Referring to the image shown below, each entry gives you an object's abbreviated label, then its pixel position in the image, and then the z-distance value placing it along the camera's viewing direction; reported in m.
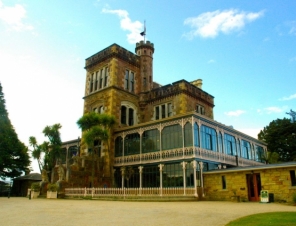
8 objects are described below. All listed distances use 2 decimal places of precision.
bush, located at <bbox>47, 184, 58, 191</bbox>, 21.52
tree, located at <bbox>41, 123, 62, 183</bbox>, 25.80
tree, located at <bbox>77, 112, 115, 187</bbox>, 22.72
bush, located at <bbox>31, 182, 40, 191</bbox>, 23.22
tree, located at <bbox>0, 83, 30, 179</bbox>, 31.17
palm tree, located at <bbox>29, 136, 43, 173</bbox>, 26.05
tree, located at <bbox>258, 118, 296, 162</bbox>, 39.69
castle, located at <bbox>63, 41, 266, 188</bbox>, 21.22
